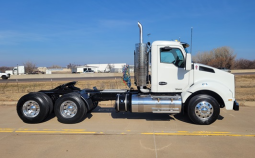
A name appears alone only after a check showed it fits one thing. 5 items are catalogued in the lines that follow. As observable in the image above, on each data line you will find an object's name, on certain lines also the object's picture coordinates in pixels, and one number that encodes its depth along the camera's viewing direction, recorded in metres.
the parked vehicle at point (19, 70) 61.89
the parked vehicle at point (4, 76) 38.28
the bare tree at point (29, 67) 93.94
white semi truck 5.84
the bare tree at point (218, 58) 73.81
